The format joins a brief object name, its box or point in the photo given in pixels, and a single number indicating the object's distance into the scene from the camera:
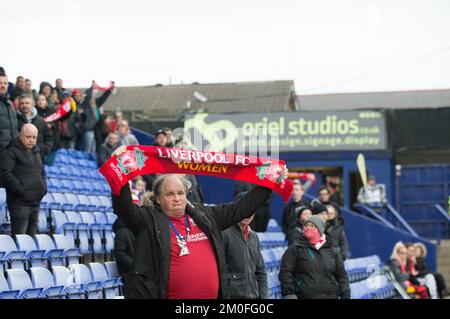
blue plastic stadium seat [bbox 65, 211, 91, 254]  12.37
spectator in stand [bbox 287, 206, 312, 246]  11.20
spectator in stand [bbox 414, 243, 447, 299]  16.41
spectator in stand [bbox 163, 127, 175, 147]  15.66
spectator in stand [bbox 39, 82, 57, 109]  16.30
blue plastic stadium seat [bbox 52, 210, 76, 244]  12.34
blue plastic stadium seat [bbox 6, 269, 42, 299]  8.73
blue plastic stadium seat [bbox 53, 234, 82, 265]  11.05
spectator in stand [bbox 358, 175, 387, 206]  22.95
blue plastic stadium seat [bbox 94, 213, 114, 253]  13.03
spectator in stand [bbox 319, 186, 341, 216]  14.40
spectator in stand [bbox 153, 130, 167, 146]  15.31
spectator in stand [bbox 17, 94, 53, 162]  12.30
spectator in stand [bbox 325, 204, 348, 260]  13.38
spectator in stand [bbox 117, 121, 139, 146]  17.09
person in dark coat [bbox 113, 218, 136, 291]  10.05
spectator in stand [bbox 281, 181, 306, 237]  14.54
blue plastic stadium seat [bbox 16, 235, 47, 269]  10.09
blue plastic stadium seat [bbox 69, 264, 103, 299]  9.73
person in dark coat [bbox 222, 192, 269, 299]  7.59
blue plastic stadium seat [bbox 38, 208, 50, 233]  12.32
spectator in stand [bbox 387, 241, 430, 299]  15.38
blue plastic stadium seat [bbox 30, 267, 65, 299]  9.09
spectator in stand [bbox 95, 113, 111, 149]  18.22
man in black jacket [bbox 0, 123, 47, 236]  10.66
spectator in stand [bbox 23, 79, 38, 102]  15.26
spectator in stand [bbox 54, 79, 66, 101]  17.33
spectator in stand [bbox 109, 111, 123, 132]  18.48
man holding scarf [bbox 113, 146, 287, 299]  5.59
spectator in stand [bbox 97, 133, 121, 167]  16.47
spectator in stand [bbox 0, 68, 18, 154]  12.18
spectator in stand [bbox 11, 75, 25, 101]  15.14
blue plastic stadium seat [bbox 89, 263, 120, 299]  10.04
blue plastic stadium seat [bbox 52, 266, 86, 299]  9.42
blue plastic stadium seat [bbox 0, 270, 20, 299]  8.48
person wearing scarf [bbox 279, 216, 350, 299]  9.39
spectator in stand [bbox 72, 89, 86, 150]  17.45
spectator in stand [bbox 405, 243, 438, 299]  15.95
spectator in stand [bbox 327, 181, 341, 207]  19.53
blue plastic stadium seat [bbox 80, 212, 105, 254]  12.70
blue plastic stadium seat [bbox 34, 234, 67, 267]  10.53
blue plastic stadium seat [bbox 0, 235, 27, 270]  9.64
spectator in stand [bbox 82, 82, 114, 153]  17.67
